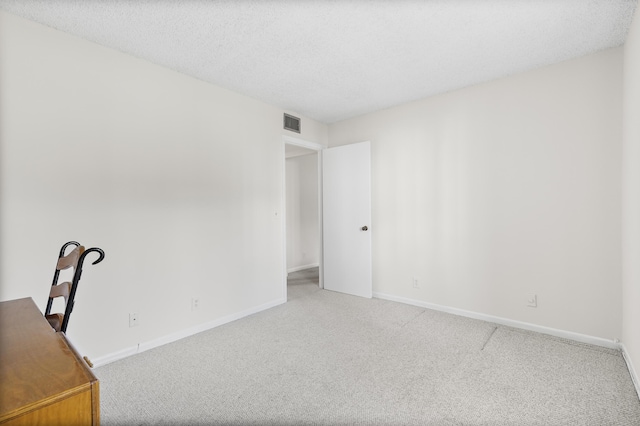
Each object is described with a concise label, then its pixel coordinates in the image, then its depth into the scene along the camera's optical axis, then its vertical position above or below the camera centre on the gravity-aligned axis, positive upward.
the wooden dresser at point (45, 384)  0.67 -0.42
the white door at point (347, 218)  4.00 -0.16
